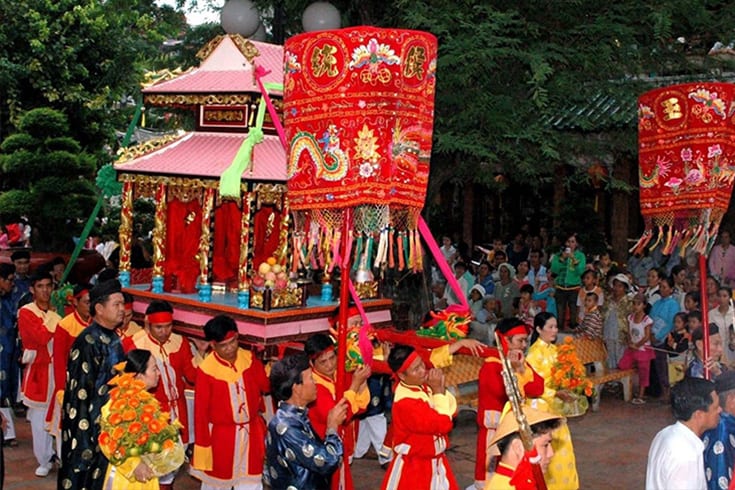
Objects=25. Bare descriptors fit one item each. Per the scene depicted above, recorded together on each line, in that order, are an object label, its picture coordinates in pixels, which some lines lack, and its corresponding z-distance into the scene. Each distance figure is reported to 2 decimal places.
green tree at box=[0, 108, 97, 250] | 18.20
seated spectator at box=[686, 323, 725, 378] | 7.79
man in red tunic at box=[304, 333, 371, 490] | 6.52
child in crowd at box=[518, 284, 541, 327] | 13.38
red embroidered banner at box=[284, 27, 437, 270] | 5.91
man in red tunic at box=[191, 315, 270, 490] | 7.59
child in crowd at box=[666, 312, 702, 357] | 11.23
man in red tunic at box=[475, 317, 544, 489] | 7.45
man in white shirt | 5.09
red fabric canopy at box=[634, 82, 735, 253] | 7.73
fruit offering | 9.41
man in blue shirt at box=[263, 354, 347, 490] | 5.39
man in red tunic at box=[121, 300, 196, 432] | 8.25
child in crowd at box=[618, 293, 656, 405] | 12.02
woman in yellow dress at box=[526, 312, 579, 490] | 7.26
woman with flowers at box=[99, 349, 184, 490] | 5.37
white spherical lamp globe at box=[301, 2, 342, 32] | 10.98
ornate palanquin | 9.63
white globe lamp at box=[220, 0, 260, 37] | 11.10
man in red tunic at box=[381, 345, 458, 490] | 6.59
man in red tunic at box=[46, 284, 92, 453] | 8.70
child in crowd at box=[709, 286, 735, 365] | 10.79
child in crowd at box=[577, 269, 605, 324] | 12.85
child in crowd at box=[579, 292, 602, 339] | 12.05
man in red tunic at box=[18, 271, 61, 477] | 9.24
